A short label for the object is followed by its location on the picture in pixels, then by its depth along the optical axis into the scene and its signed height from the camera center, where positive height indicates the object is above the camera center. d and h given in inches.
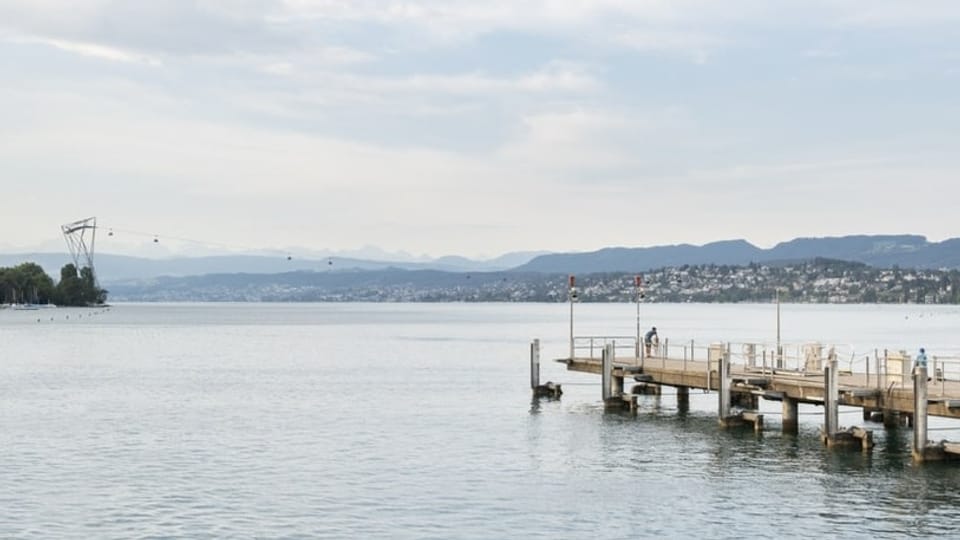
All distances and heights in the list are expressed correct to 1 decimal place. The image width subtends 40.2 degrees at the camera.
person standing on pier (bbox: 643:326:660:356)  2477.9 -93.8
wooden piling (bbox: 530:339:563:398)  2608.3 -184.4
